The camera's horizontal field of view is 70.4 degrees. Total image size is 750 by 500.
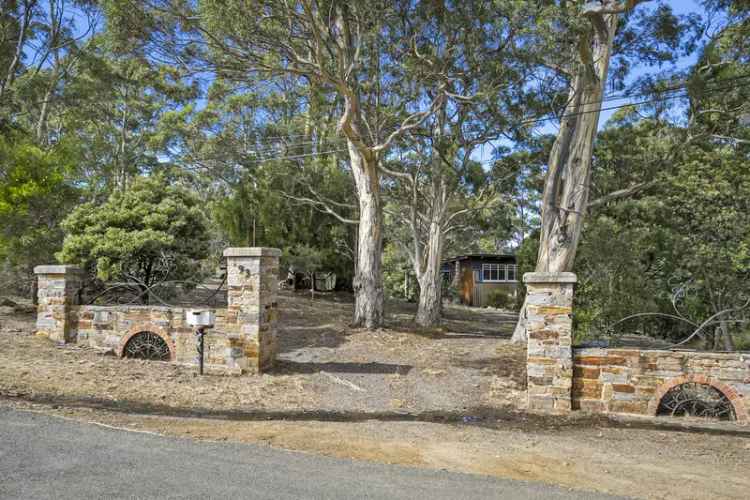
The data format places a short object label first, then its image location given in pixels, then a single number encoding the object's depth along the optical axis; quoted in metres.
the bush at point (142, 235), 11.52
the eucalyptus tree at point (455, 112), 10.98
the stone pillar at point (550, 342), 6.57
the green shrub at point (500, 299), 27.56
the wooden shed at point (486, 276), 28.75
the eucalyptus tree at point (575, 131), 10.79
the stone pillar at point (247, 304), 7.76
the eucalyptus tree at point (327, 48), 10.62
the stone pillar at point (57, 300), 8.83
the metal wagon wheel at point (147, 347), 8.45
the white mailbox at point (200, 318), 7.56
